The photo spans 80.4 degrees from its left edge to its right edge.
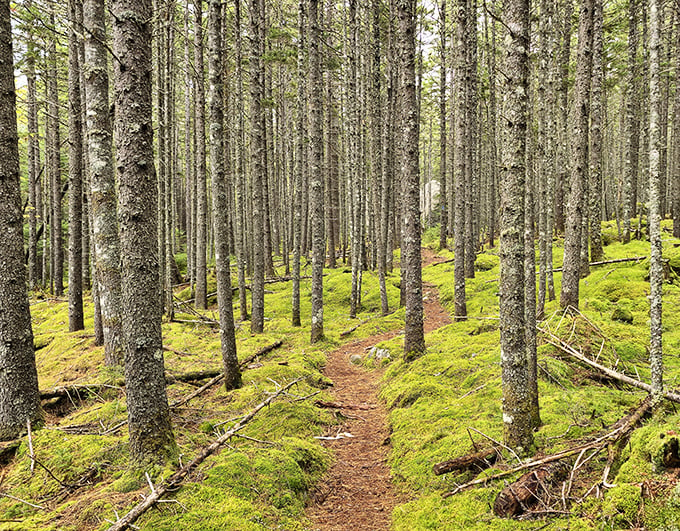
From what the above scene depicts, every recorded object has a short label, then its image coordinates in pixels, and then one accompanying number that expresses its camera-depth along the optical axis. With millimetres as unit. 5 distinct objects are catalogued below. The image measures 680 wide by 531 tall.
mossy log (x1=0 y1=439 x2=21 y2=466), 5051
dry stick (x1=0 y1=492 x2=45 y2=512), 3840
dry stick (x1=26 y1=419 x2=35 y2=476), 4660
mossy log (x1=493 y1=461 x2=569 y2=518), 3469
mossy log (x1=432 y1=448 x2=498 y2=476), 4312
